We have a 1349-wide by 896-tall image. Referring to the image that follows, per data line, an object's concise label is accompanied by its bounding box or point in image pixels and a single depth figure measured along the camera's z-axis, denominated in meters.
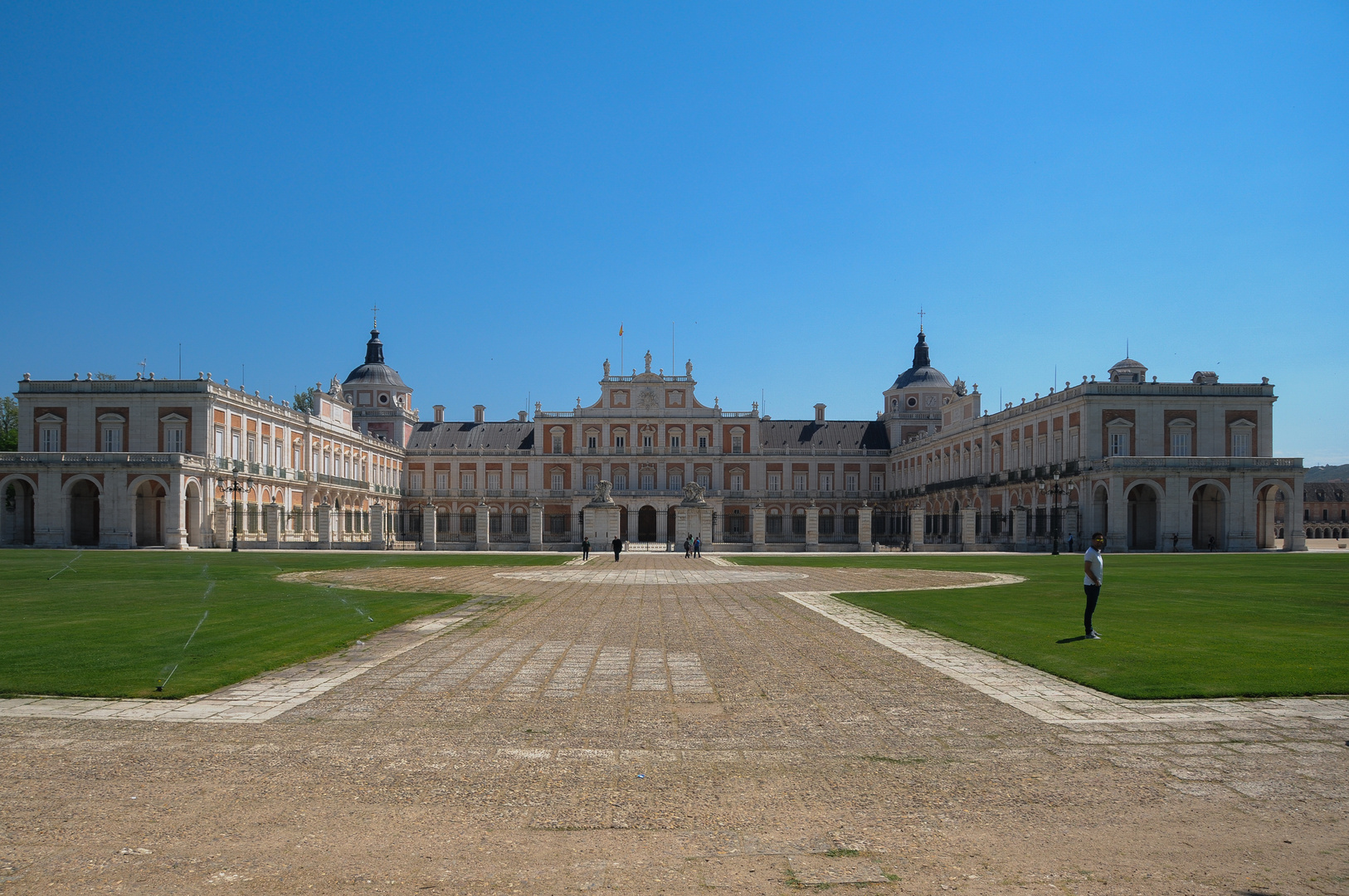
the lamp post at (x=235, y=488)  49.25
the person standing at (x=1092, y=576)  12.93
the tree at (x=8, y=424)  73.16
